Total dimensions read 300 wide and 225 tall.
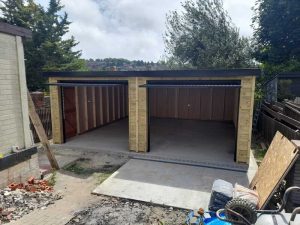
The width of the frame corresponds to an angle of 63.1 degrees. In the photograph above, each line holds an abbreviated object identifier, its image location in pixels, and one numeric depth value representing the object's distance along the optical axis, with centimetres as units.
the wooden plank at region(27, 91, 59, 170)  713
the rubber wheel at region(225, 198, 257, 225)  363
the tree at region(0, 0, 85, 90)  2403
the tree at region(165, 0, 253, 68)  2158
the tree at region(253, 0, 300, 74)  1803
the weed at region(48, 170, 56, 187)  682
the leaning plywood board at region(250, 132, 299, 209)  475
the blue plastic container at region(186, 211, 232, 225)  396
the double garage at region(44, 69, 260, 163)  816
